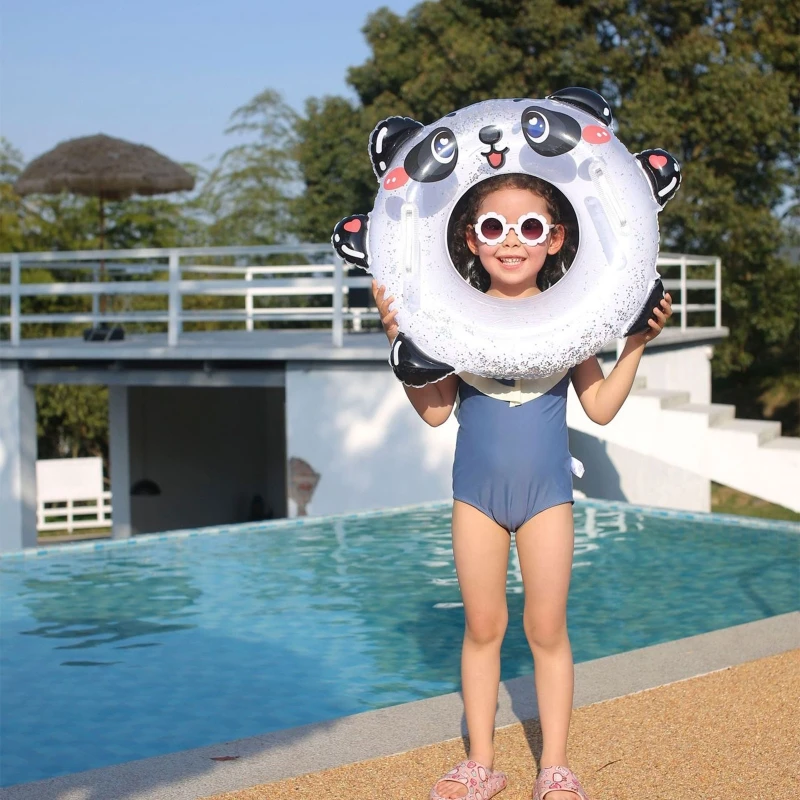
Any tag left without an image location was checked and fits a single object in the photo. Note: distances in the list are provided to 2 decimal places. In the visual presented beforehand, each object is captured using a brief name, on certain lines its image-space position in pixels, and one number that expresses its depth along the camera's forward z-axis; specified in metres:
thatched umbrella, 13.02
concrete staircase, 9.64
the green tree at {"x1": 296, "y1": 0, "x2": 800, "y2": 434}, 17.36
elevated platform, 10.01
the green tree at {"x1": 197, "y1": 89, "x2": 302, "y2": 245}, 31.20
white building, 9.87
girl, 2.77
